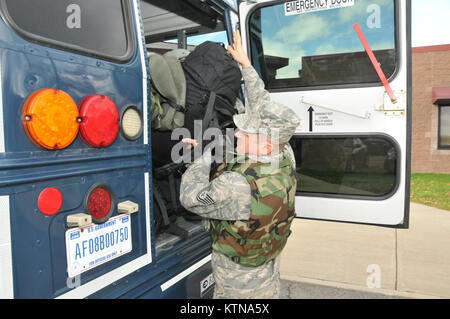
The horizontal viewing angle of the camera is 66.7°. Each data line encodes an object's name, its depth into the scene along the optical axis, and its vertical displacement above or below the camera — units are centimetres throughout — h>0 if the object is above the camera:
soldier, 175 -30
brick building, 1309 +86
